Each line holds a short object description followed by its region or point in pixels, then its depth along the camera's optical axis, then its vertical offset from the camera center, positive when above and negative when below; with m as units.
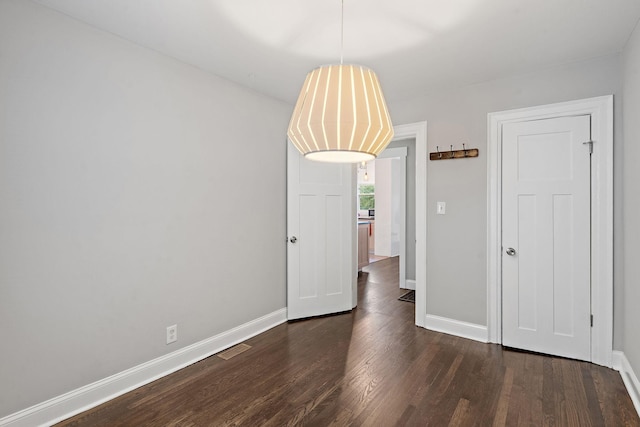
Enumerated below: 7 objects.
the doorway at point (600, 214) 2.52 +0.01
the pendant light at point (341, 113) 1.34 +0.42
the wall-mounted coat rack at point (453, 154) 3.07 +0.59
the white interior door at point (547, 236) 2.63 -0.18
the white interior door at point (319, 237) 3.59 -0.27
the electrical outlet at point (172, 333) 2.52 -0.95
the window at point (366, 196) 11.08 +0.60
